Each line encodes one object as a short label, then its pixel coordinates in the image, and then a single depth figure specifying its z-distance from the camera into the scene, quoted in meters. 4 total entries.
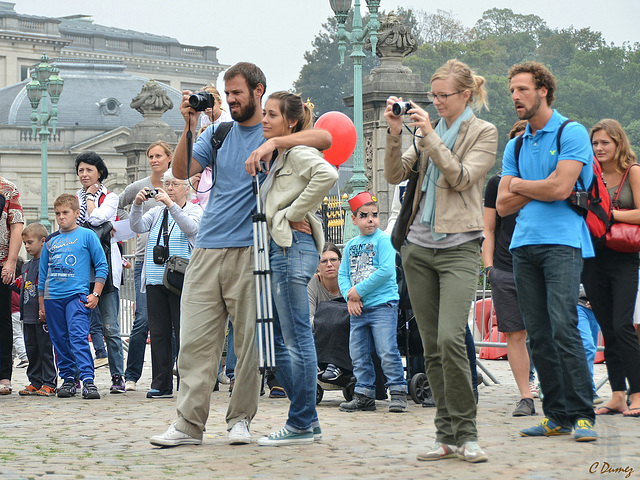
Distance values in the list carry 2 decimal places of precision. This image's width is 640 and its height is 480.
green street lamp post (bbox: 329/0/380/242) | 19.21
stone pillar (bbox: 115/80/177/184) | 29.36
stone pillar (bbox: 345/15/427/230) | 20.67
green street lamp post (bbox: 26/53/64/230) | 32.53
